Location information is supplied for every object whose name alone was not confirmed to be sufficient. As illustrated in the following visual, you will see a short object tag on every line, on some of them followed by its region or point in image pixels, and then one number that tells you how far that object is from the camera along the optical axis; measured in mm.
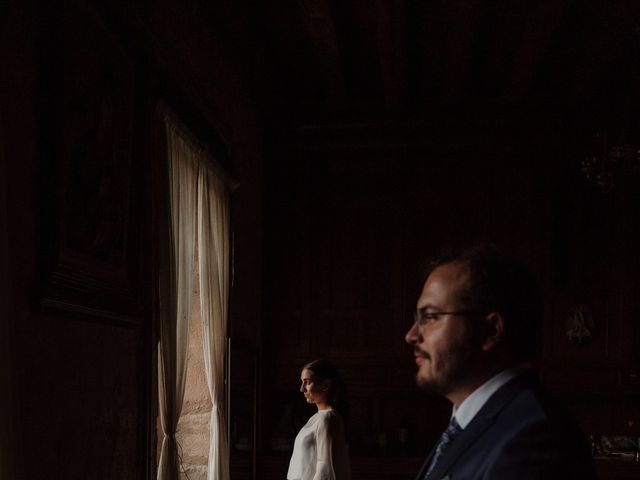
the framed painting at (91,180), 2938
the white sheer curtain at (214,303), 5340
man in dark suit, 1828
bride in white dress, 4945
